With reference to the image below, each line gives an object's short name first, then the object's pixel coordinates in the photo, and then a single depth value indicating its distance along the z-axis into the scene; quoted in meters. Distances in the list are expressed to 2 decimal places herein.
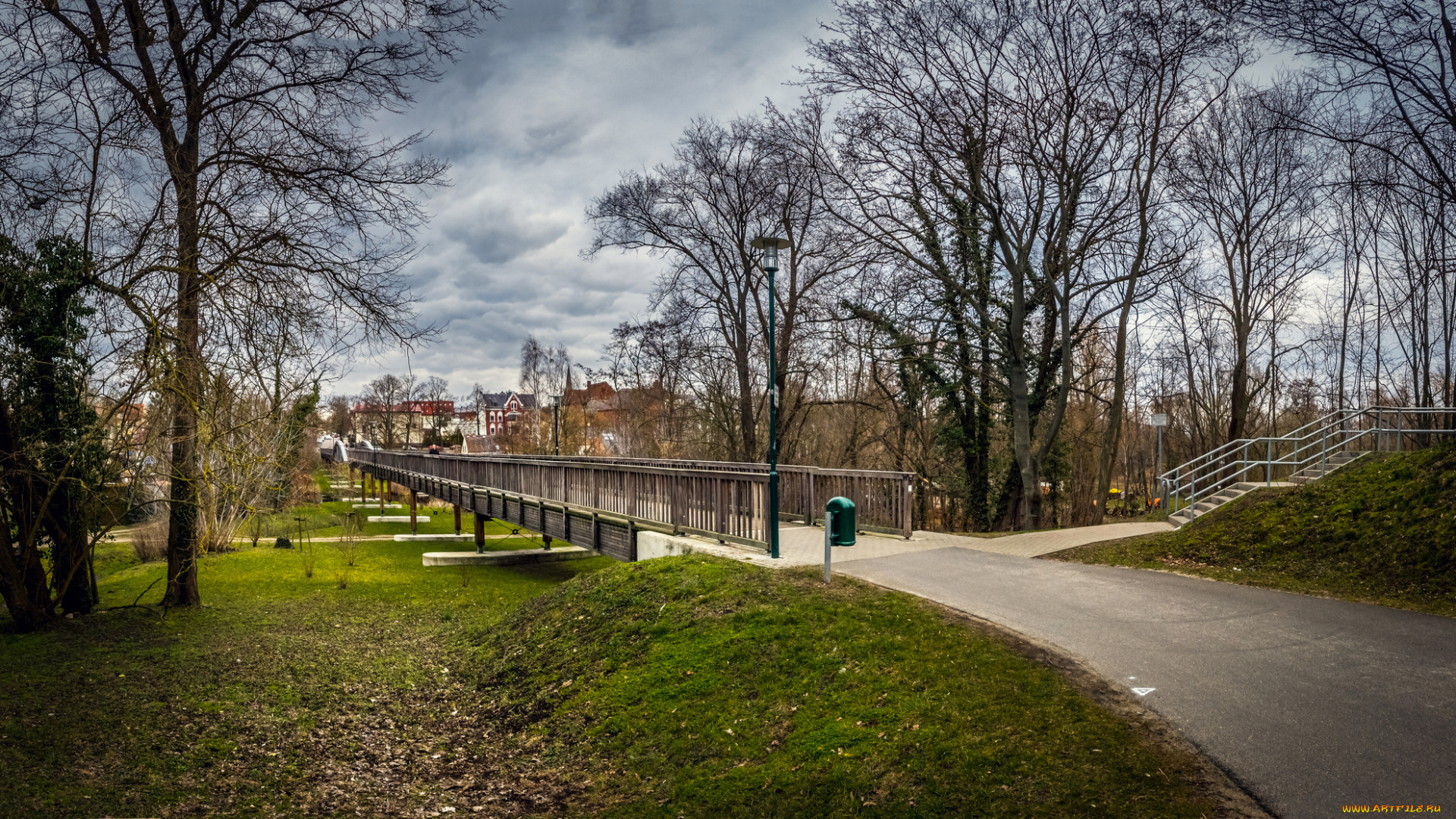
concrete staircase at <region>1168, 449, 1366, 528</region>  14.73
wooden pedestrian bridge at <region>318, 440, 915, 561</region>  12.06
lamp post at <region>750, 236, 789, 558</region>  10.72
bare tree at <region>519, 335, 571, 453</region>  63.97
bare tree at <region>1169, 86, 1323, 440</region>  22.95
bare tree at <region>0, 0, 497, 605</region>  9.26
